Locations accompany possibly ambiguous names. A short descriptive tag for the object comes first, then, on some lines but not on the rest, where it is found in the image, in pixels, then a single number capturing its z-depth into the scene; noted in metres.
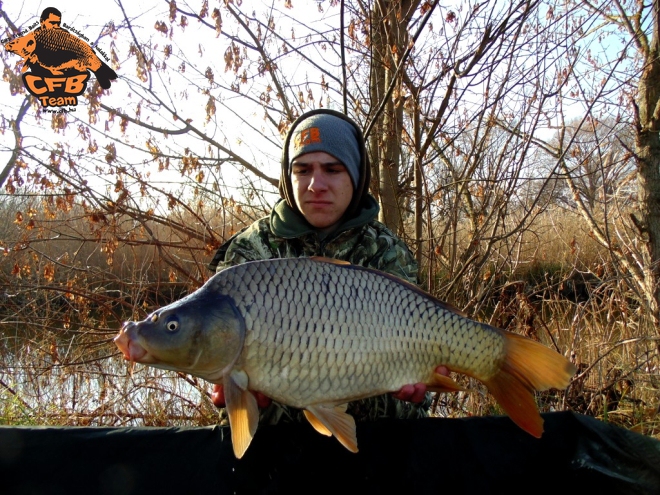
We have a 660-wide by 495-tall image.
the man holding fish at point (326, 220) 1.47
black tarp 1.31
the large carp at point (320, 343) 1.03
